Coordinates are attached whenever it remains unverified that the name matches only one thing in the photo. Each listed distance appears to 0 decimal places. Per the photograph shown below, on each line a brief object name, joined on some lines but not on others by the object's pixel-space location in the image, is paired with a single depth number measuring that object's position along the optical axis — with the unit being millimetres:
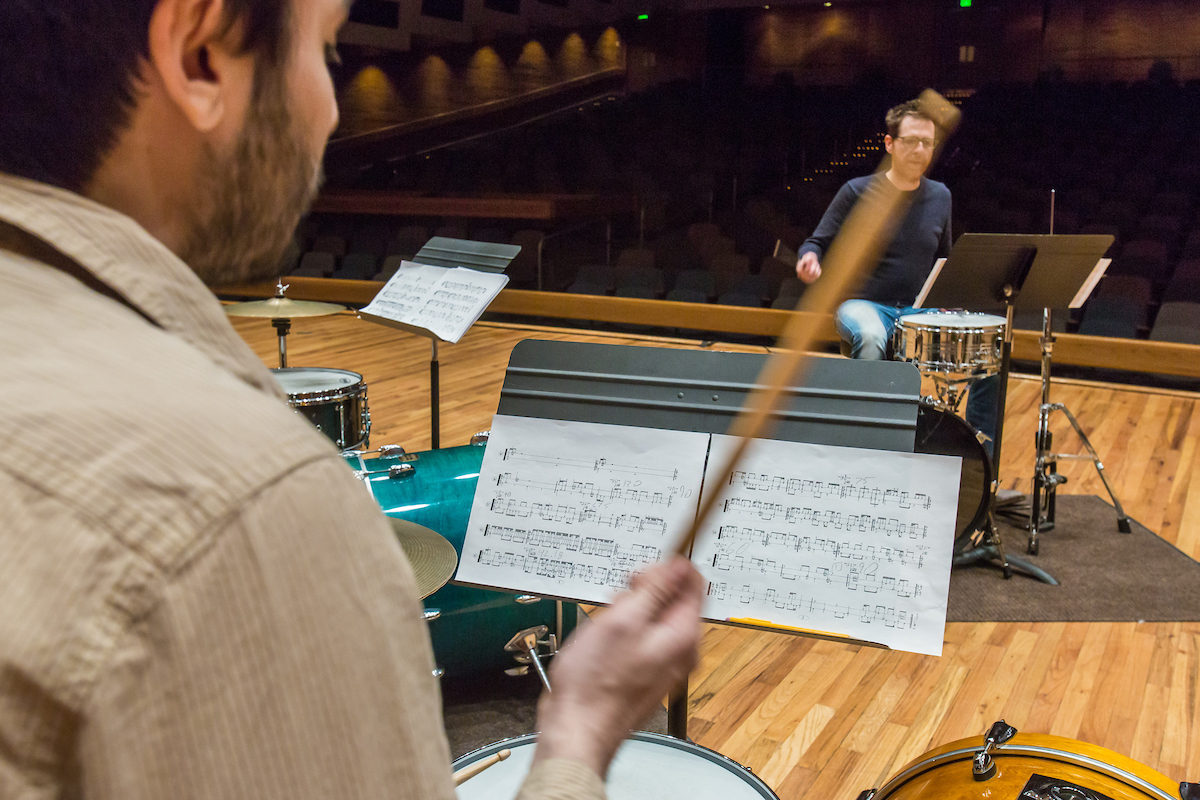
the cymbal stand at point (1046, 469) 3041
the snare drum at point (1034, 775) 1155
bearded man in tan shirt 310
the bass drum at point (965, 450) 2633
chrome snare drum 2865
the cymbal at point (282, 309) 3061
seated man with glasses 3275
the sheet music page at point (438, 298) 2525
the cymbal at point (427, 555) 1527
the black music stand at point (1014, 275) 2729
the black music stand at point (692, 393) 1270
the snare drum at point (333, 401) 2475
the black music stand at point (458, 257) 2729
